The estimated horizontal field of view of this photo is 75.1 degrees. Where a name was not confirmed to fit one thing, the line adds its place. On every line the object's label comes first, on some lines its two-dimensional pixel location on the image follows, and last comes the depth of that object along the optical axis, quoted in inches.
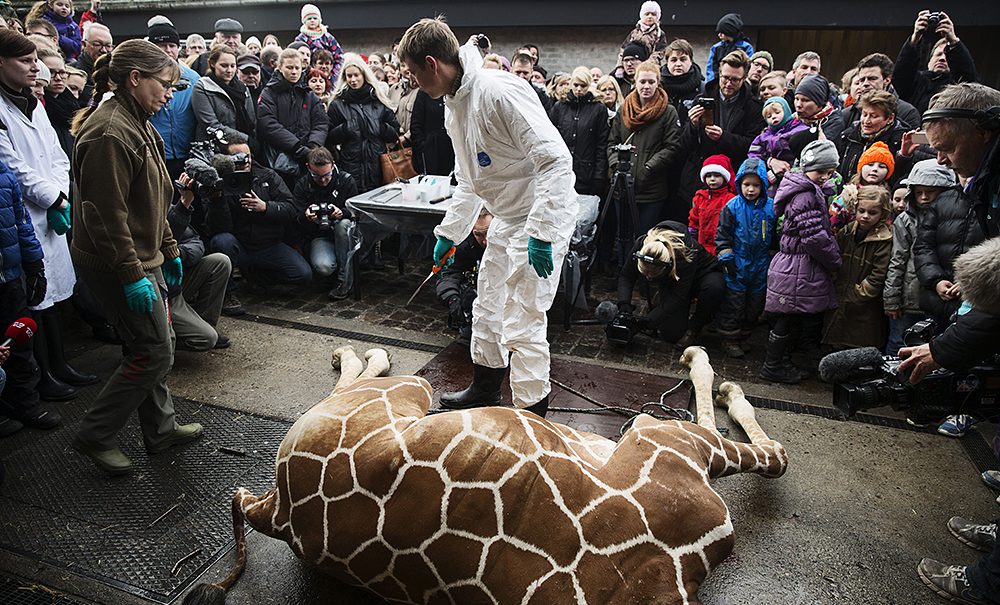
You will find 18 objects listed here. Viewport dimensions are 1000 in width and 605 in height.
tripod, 232.0
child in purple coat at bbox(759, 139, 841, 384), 186.4
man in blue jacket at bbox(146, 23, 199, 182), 234.7
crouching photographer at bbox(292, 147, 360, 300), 248.5
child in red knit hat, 221.8
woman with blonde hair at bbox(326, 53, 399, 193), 276.5
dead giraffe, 83.3
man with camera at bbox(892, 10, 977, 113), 217.6
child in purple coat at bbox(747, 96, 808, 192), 212.8
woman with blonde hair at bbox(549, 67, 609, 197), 264.5
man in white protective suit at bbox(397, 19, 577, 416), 137.4
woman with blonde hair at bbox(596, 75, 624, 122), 283.1
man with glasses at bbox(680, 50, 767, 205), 237.6
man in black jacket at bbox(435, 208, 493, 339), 207.9
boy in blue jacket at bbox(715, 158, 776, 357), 205.2
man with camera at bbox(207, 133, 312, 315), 227.9
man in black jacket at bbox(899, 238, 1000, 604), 97.3
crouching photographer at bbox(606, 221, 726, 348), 204.1
